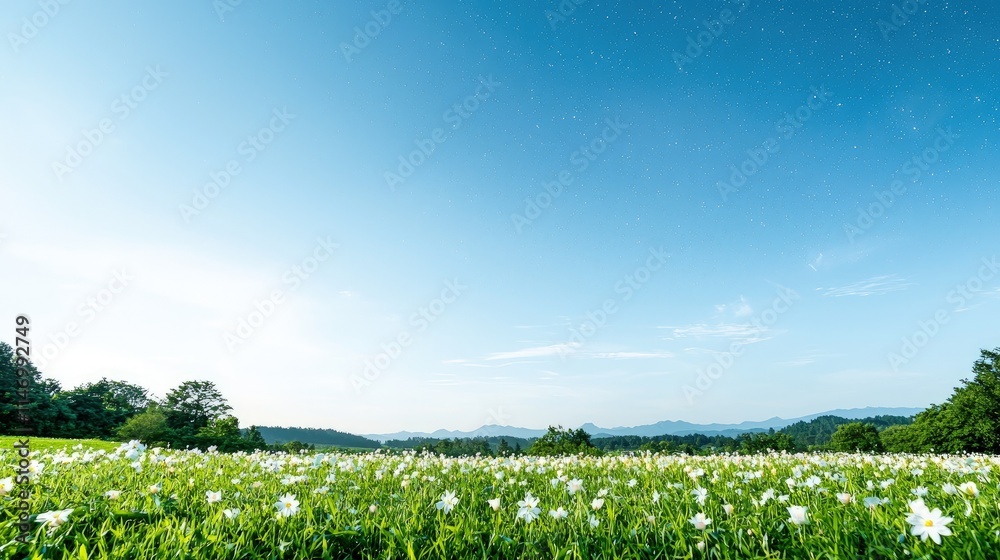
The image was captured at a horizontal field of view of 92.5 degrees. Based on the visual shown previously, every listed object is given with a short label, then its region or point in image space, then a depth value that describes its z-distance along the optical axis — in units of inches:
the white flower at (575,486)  185.6
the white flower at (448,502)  156.3
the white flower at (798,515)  124.7
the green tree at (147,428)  1786.4
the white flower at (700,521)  124.4
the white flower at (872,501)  140.9
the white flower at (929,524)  106.0
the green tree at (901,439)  2832.2
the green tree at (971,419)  2317.9
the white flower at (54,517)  123.4
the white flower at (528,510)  144.6
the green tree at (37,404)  1925.4
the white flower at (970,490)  152.7
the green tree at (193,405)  2212.1
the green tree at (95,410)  2274.9
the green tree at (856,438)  3444.9
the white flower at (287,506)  140.8
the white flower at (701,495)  167.9
